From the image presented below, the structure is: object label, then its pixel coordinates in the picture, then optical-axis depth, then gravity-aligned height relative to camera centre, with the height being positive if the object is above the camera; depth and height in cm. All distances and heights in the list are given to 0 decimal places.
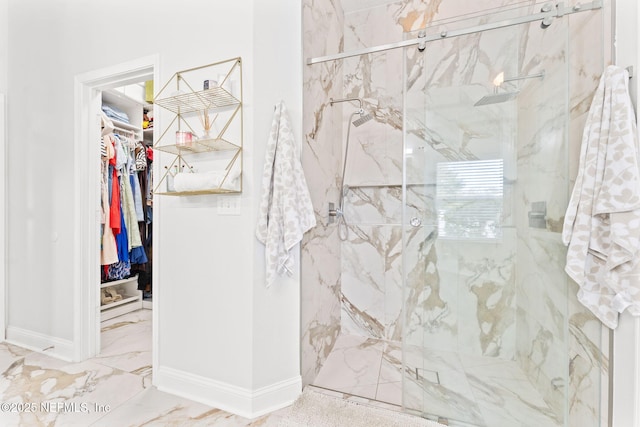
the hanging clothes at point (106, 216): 251 -5
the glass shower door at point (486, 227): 141 -8
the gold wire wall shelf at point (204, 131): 153 +46
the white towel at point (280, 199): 156 +6
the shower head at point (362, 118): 252 +82
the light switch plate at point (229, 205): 161 +3
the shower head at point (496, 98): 147 +58
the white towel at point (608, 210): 115 +1
